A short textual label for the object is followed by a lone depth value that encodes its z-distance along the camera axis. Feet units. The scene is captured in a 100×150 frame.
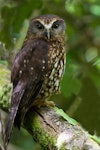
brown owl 22.00
